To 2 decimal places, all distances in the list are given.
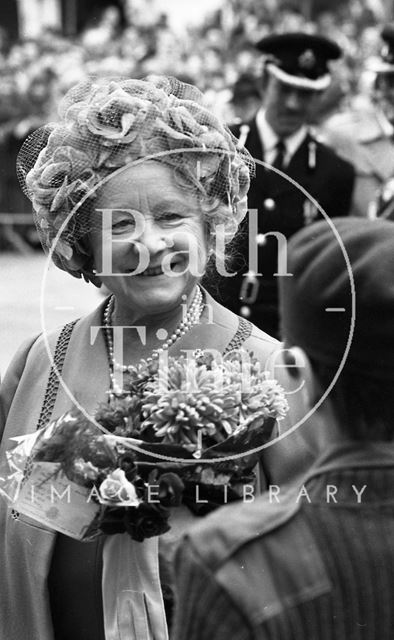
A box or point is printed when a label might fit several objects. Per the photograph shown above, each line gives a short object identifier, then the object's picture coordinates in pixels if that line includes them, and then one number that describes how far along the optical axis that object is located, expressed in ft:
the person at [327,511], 5.68
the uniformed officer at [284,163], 17.12
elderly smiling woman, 8.89
